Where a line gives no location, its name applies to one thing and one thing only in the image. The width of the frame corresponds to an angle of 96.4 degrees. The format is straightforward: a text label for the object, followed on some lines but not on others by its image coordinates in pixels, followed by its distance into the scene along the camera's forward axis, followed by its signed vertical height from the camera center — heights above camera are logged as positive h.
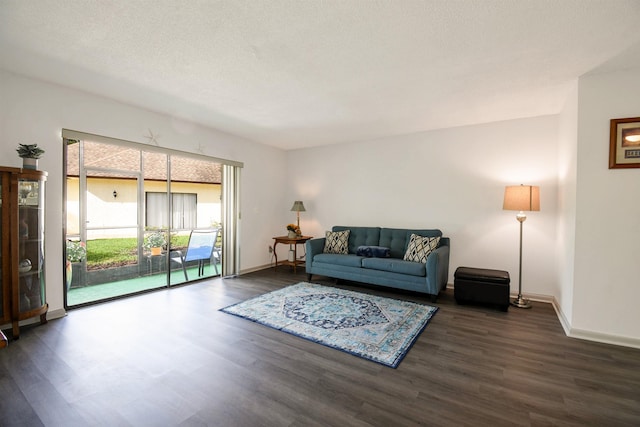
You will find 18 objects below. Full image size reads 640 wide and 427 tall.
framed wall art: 2.58 +0.63
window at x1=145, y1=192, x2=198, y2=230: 4.76 -0.08
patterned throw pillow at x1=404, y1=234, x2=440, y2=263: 4.09 -0.56
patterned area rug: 2.54 -1.22
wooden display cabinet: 2.64 -0.41
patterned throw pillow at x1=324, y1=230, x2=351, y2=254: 4.96 -0.60
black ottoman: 3.45 -0.95
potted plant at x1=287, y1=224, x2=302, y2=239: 5.70 -0.45
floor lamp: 3.57 +0.14
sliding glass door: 3.87 -0.20
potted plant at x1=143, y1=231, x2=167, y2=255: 4.70 -0.60
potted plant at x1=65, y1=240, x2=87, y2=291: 3.81 -0.65
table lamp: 5.80 +0.02
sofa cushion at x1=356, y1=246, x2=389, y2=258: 4.50 -0.68
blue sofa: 3.80 -0.80
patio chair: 4.82 -0.73
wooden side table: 5.48 -0.64
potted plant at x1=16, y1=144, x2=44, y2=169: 2.75 +0.49
